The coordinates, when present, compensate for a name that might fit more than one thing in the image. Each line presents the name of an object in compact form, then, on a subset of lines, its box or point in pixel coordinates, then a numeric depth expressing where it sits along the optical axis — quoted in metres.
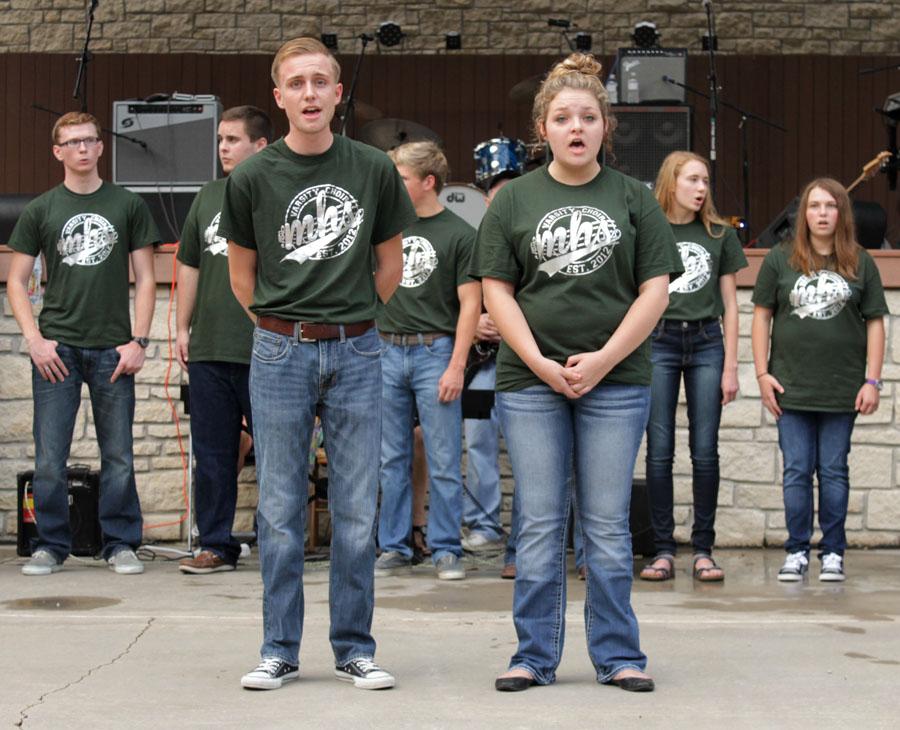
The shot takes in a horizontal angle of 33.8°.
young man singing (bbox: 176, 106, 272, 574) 6.32
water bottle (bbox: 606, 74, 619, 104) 10.05
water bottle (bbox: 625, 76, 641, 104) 9.95
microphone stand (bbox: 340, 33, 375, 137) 11.10
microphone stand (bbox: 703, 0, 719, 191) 10.17
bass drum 9.99
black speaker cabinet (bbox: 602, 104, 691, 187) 8.78
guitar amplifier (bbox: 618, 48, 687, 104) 10.02
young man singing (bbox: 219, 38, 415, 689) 4.11
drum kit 9.77
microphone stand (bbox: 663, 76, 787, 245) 11.15
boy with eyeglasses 6.45
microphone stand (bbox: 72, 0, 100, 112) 10.24
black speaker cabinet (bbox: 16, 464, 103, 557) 6.90
